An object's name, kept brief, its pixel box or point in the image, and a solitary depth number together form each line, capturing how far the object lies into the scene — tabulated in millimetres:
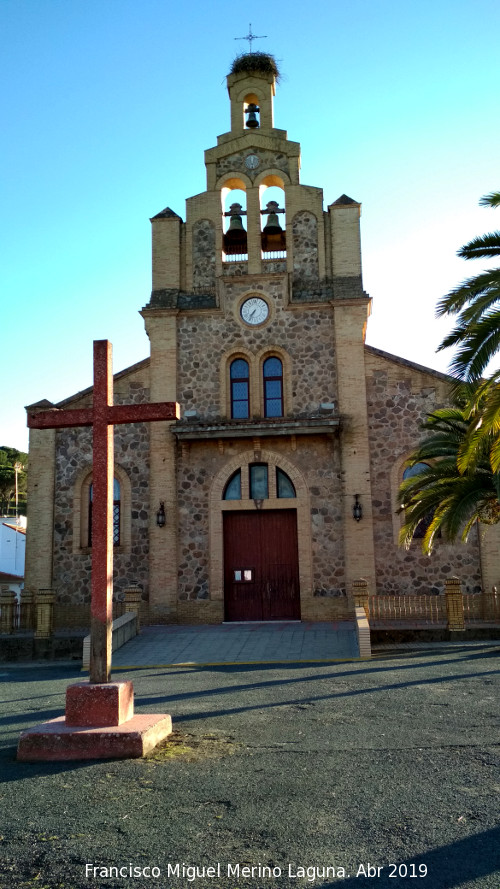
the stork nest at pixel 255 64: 20438
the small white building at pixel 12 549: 34125
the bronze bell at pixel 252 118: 20844
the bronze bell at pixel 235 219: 20125
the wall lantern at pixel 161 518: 18172
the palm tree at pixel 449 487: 13633
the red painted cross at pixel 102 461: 6836
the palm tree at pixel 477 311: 10602
